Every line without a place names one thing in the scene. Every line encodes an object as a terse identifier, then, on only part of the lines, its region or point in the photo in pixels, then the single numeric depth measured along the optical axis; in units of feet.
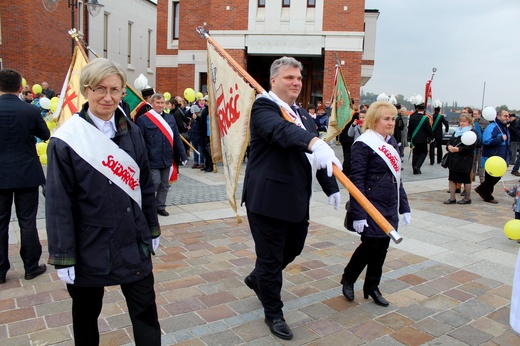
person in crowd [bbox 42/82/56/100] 51.23
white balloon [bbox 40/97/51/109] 37.18
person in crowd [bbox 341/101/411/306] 12.87
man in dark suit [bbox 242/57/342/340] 11.12
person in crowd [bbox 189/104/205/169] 40.93
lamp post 44.39
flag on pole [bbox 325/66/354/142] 34.42
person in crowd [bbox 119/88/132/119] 22.03
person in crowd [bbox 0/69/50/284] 14.42
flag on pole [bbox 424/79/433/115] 48.49
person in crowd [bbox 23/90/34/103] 40.40
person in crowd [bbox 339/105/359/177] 37.37
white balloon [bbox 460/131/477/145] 28.58
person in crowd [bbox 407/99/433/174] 43.34
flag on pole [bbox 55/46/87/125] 19.17
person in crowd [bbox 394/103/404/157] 49.70
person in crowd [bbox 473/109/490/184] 32.45
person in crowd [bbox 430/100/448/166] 50.11
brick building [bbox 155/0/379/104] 66.54
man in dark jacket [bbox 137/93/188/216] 22.49
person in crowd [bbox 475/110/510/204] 31.65
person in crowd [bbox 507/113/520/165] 50.24
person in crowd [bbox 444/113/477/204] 29.63
